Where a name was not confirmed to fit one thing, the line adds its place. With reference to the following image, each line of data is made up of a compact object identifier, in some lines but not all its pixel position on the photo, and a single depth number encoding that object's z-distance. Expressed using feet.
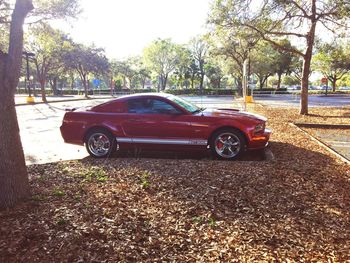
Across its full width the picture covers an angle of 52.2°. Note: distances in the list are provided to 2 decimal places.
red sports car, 23.75
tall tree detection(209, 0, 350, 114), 50.01
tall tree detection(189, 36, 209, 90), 217.36
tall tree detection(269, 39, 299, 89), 200.75
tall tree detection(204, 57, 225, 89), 232.94
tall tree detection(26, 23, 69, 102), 105.39
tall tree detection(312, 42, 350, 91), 161.29
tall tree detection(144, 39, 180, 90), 213.11
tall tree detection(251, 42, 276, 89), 151.94
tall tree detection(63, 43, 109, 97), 135.31
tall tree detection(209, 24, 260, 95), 53.42
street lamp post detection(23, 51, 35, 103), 106.92
